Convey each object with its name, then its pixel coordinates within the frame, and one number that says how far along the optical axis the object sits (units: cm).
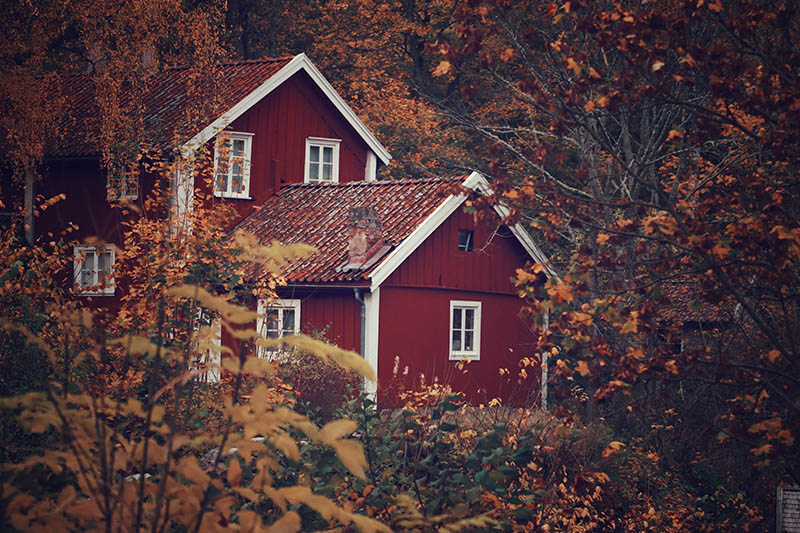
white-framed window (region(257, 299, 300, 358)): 3672
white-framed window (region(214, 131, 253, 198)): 4397
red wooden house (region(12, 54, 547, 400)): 3637
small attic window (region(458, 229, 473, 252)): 3962
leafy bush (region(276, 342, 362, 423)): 2581
